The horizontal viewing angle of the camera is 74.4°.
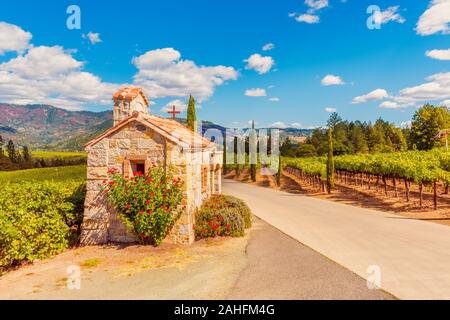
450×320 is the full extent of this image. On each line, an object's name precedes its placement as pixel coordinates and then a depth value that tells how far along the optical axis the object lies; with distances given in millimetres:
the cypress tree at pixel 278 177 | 41031
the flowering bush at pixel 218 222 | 10935
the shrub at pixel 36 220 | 7930
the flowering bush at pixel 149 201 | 9617
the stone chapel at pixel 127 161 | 10250
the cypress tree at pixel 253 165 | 48281
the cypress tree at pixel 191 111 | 28062
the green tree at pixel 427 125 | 59875
